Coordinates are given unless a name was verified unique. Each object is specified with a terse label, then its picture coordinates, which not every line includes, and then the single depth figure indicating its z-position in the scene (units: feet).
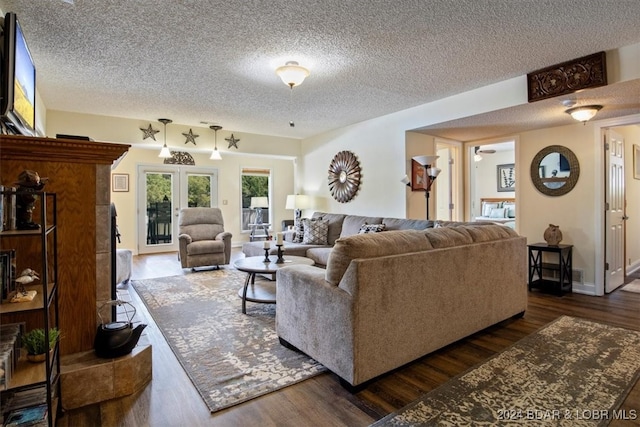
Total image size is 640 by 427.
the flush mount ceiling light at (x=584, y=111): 11.14
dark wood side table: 13.84
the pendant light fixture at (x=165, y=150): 17.38
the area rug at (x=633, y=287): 14.03
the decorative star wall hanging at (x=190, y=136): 18.94
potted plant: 5.21
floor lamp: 14.05
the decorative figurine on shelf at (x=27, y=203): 5.12
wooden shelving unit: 4.68
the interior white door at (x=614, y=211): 13.67
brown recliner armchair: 18.01
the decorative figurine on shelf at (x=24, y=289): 4.96
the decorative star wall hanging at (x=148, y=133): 17.61
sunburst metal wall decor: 18.69
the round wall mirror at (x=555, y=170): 14.30
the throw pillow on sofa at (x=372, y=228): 14.99
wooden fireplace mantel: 6.20
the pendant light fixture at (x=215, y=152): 19.03
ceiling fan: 23.02
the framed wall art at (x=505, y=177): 27.02
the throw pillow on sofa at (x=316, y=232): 17.53
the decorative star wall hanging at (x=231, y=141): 20.34
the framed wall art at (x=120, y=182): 23.68
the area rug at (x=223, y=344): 6.90
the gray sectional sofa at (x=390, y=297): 6.59
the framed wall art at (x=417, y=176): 16.30
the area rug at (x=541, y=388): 5.82
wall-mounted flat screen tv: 6.01
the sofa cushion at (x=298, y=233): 18.33
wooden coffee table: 11.31
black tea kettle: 6.52
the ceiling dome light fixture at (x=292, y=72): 10.02
